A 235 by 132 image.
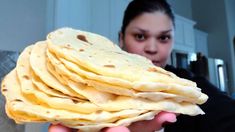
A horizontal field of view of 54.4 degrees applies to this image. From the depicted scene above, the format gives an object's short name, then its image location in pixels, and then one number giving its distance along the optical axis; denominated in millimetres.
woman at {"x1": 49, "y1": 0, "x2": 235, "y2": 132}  627
